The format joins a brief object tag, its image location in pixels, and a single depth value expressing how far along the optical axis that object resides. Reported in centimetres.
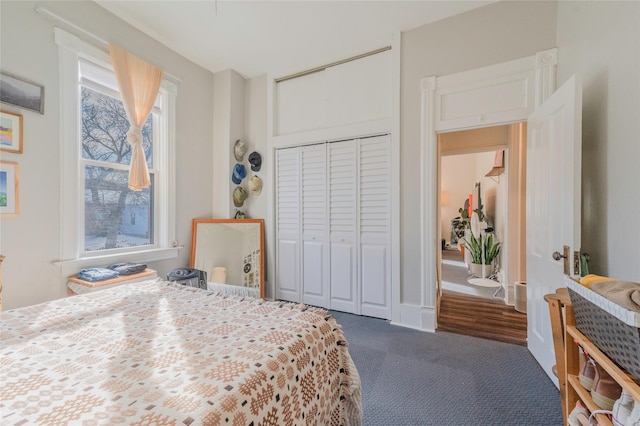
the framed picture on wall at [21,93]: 183
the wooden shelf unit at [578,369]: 81
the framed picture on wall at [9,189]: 181
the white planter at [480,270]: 435
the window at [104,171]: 217
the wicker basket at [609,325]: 79
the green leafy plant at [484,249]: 433
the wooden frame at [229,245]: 324
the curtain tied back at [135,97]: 247
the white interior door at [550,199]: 158
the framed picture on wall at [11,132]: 182
